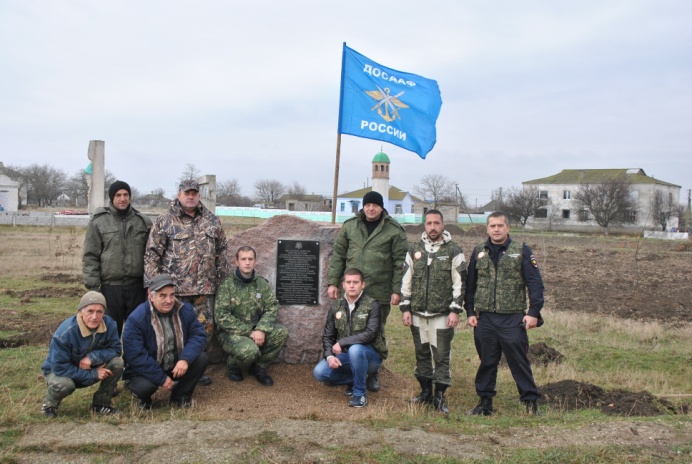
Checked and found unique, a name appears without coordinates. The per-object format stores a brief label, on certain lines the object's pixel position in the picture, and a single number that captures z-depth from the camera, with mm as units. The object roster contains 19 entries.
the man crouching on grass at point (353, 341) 5477
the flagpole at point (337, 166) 7039
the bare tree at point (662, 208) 55500
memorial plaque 6609
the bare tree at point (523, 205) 61375
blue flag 7320
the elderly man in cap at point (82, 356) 4633
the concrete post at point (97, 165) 14797
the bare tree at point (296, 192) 83688
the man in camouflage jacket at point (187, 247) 5582
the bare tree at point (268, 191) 89625
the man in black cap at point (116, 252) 5637
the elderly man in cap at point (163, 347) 4945
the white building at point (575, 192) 61281
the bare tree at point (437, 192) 78062
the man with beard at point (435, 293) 5293
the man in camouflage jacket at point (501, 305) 5164
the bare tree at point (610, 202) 55000
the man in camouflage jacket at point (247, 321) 5746
